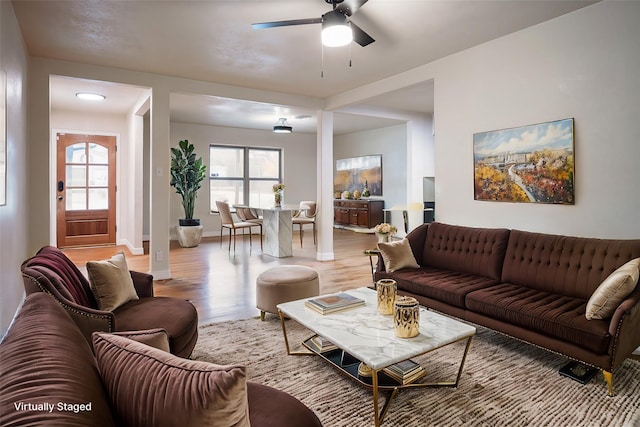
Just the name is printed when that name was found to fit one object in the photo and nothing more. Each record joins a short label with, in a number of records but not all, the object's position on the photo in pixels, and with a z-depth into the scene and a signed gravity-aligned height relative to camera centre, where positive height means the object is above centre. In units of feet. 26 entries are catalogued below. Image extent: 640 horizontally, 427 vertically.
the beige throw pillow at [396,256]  11.87 -1.63
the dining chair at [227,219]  23.56 -0.92
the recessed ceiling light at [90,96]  18.83 +5.54
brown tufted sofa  7.17 -2.09
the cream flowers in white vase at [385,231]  12.92 -0.91
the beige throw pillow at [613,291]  7.09 -1.64
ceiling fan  8.86 +4.41
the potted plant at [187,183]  24.68 +1.44
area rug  6.37 -3.56
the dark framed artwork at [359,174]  31.27 +2.76
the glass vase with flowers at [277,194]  22.45 +0.64
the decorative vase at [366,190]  31.93 +1.28
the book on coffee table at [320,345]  8.08 -3.09
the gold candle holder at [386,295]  7.66 -1.85
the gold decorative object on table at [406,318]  6.59 -2.00
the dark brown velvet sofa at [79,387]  2.33 -1.26
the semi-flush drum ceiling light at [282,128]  25.30 +5.23
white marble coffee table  6.04 -2.34
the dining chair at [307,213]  25.27 -0.58
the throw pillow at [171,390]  2.56 -1.34
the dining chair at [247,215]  24.27 -0.67
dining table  21.27 -1.52
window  30.19 +2.60
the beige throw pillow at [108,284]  7.59 -1.65
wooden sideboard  30.55 -0.60
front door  23.31 +0.92
